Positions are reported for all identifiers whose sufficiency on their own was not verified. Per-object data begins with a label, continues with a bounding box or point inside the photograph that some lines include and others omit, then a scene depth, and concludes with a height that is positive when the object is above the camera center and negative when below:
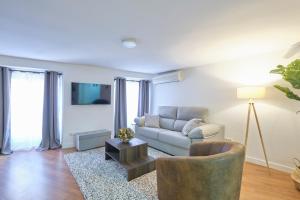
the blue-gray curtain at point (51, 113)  4.04 -0.34
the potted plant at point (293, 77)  2.18 +0.29
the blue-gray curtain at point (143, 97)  5.74 +0.07
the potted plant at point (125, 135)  3.11 -0.65
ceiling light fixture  2.50 +0.84
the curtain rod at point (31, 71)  3.84 +0.64
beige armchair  1.49 -0.70
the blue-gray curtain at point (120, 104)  5.20 -0.16
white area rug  2.17 -1.20
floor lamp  2.88 +0.11
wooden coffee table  2.63 -1.00
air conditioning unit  4.76 +0.64
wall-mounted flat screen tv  4.32 +0.14
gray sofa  3.34 -0.73
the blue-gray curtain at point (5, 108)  3.61 -0.20
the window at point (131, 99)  5.59 +0.00
